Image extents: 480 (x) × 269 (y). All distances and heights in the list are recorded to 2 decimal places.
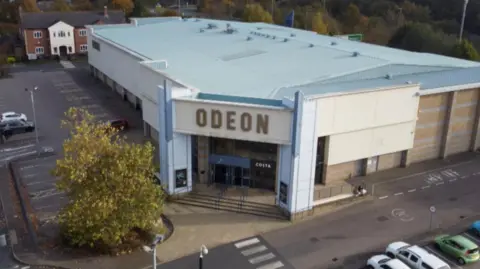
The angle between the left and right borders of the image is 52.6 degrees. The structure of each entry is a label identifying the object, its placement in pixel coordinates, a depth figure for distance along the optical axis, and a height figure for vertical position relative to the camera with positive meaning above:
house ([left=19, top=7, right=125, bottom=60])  79.38 -7.69
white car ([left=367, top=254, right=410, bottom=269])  23.95 -13.13
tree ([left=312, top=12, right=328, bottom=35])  81.88 -5.90
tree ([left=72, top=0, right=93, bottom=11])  108.74 -4.58
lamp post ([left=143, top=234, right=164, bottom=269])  25.44 -13.16
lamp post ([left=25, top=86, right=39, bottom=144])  42.28 -12.53
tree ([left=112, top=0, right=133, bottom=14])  107.19 -4.27
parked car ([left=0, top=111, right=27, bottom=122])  45.70 -12.22
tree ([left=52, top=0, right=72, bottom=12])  101.12 -4.56
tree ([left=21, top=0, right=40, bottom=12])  98.06 -4.51
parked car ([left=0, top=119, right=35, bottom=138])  43.00 -12.42
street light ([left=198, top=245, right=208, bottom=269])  20.65 -10.91
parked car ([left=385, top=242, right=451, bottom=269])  24.11 -12.95
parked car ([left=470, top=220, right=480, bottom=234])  28.47 -13.28
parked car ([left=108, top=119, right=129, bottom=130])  45.35 -12.44
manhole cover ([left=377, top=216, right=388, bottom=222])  29.94 -13.53
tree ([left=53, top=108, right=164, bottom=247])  24.52 -10.06
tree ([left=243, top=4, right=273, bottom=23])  89.38 -4.80
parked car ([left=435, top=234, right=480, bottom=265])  25.58 -13.10
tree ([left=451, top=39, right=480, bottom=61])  57.50 -6.77
